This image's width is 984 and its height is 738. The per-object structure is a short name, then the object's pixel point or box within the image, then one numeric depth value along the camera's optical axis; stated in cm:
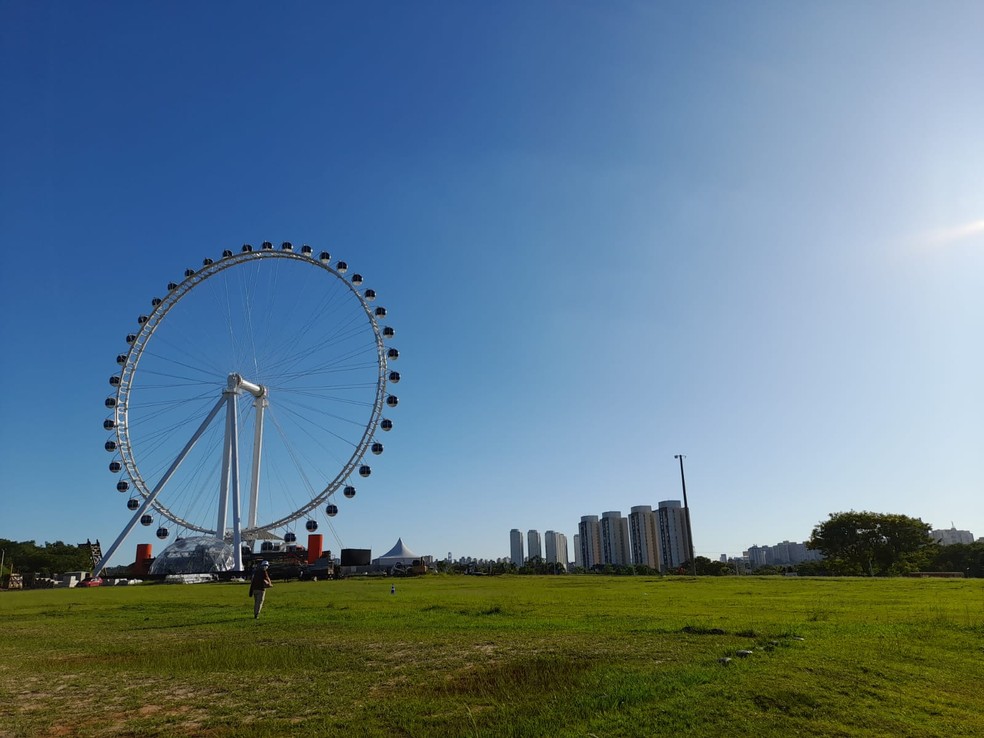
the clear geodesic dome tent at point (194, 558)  9638
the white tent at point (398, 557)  12388
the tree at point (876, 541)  7406
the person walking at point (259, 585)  2098
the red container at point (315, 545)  11331
